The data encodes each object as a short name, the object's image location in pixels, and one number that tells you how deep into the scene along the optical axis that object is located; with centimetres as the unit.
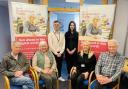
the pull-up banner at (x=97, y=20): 205
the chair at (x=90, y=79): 173
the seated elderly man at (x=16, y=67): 169
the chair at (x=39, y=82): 175
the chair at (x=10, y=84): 161
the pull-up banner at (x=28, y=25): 206
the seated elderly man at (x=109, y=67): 165
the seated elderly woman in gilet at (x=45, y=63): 184
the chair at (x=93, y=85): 169
